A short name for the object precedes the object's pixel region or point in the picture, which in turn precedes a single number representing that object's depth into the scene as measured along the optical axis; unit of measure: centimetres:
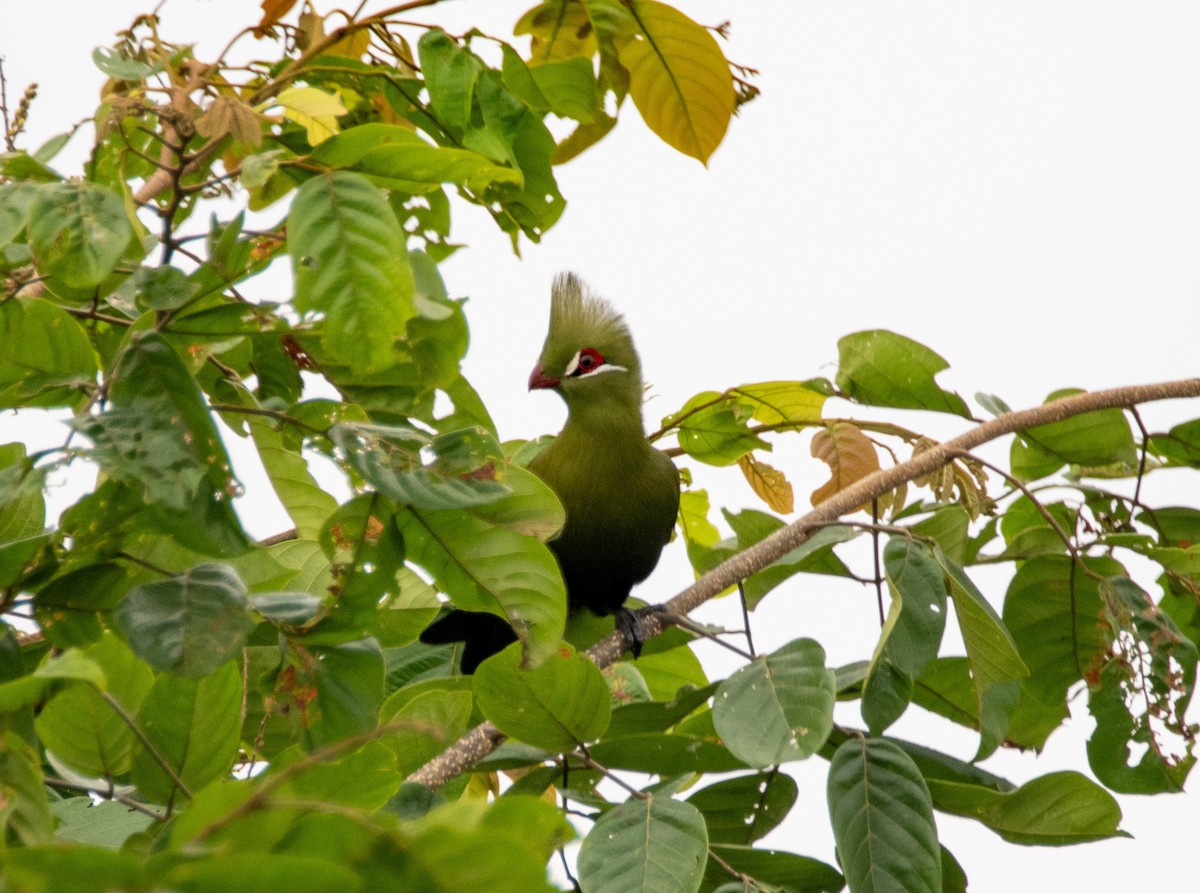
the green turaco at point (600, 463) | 886
